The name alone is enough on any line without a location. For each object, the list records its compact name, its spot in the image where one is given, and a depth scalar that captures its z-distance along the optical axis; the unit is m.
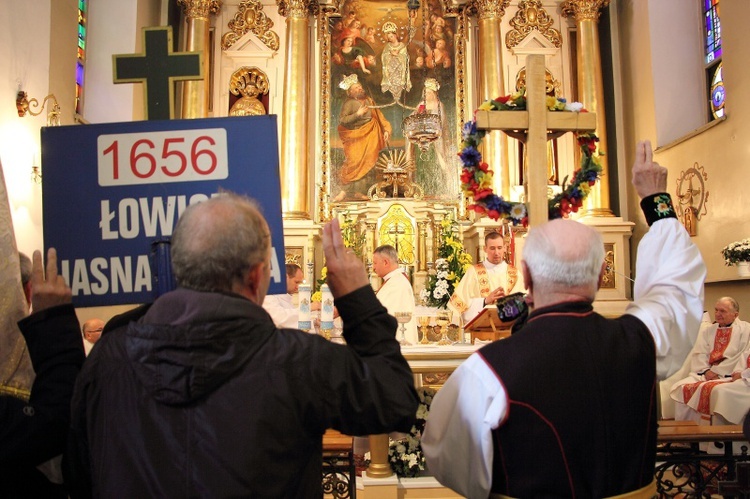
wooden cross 3.27
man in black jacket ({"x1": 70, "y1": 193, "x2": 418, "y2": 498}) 1.55
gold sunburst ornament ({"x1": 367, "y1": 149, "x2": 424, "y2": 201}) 11.62
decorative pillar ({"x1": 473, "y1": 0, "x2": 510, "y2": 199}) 11.59
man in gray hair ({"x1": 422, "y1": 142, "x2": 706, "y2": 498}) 1.93
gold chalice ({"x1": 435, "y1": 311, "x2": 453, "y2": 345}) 5.69
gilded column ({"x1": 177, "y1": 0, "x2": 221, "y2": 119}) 11.59
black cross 2.90
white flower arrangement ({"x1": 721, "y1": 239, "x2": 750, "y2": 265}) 8.04
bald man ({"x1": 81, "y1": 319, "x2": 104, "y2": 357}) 6.43
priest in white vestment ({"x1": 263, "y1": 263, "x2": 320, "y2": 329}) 5.98
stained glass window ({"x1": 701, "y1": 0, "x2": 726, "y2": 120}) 10.33
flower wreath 3.49
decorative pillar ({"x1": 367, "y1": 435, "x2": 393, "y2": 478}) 4.78
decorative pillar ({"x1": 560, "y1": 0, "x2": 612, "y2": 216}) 11.48
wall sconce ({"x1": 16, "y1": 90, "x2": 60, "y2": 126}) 7.39
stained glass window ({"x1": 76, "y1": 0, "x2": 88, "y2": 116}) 10.30
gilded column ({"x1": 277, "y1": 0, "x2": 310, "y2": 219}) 11.53
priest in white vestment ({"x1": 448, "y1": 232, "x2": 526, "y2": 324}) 7.44
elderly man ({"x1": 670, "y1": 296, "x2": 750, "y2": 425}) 7.26
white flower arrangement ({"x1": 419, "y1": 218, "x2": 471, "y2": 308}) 8.20
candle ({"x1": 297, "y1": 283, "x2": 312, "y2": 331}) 5.70
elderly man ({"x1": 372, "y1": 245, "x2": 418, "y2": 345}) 6.69
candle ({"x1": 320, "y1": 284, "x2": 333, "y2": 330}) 5.41
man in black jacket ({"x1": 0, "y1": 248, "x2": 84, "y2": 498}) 1.80
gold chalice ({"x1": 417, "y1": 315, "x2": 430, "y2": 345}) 6.18
